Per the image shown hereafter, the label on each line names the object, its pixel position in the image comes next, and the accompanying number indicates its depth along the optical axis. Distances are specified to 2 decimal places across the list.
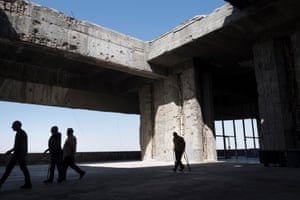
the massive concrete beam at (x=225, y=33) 12.59
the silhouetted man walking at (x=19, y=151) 6.51
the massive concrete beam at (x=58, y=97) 18.70
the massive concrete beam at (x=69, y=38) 12.65
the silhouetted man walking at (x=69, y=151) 8.68
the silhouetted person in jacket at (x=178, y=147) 10.40
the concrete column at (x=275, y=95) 13.16
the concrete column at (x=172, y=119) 17.41
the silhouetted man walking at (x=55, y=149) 8.15
